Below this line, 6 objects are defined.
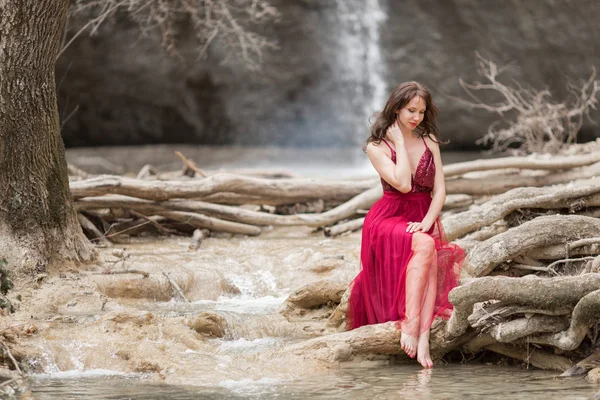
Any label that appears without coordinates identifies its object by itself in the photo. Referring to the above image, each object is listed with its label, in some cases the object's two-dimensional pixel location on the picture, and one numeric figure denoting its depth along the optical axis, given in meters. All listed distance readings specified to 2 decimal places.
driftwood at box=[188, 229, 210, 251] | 16.86
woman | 10.61
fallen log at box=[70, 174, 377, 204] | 17.04
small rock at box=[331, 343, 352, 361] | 10.53
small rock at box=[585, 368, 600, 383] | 9.37
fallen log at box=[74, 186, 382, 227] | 17.52
